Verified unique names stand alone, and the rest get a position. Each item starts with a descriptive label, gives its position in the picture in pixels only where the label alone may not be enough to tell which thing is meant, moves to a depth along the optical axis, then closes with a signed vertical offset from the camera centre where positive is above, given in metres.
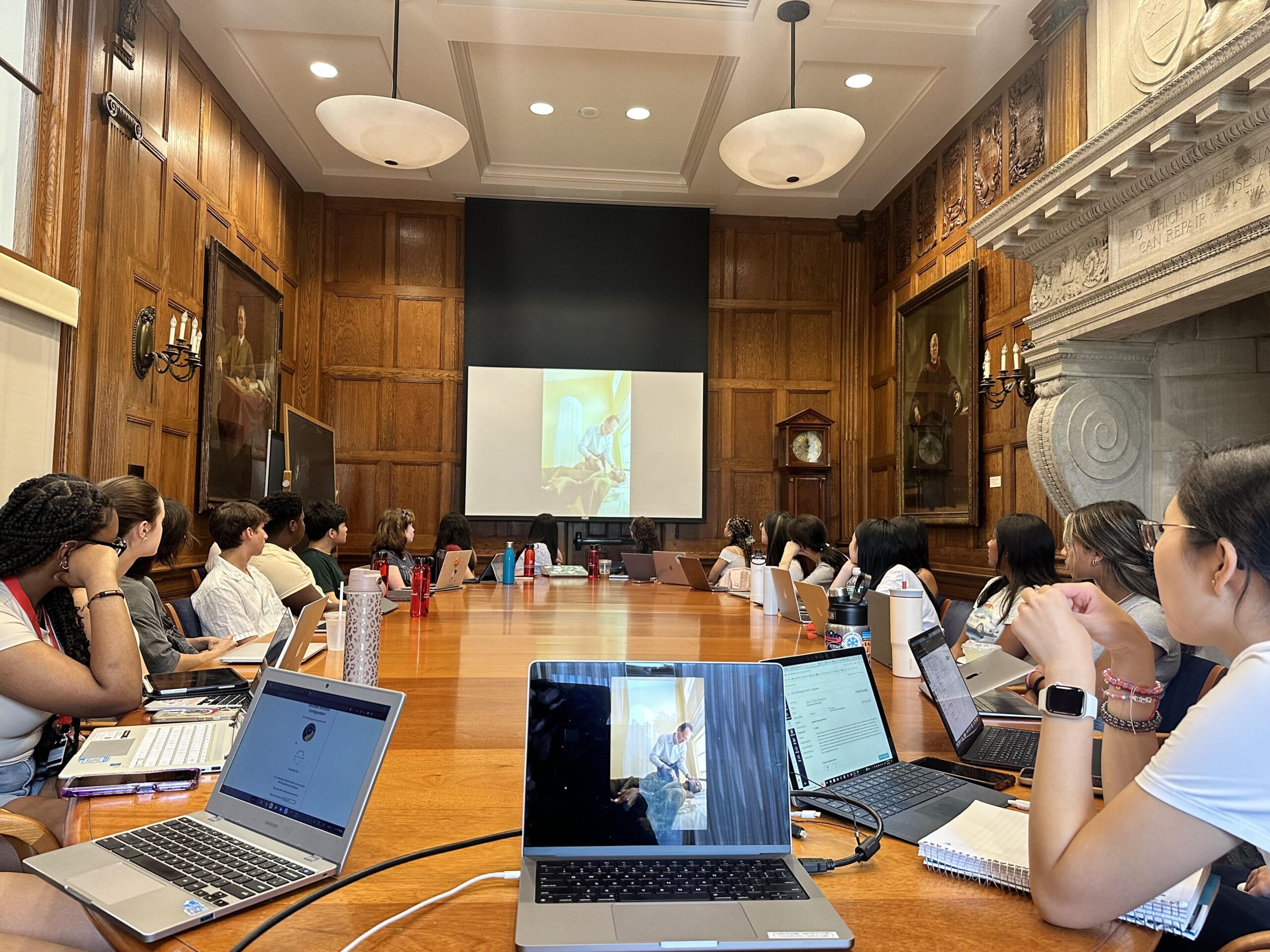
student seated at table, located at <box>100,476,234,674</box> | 2.30 -0.18
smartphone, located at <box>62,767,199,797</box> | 1.25 -0.41
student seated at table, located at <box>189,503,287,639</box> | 3.25 -0.33
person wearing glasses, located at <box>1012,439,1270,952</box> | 0.85 -0.23
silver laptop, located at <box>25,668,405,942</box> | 0.91 -0.40
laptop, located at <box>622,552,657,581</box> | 6.27 -0.42
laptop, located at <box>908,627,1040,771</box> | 1.45 -0.36
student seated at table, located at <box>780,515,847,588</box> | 5.01 -0.19
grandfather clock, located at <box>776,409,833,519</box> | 8.06 +0.45
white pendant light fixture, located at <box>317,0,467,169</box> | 4.88 +2.18
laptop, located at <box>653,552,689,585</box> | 5.70 -0.40
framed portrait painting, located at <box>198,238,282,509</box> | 5.85 +0.92
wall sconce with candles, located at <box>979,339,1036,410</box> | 5.40 +0.85
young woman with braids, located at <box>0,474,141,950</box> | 1.63 -0.26
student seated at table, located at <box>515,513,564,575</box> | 6.61 -0.27
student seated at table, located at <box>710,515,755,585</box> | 5.75 -0.27
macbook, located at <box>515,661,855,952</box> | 0.90 -0.33
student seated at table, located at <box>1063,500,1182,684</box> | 2.35 -0.12
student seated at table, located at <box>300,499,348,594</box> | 4.80 -0.20
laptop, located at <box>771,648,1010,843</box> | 1.22 -0.37
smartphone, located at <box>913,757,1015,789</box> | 1.31 -0.40
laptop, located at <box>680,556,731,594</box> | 5.20 -0.40
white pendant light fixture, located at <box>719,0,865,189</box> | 4.93 +2.16
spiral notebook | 0.87 -0.39
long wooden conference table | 0.87 -0.42
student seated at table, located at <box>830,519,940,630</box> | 3.52 -0.15
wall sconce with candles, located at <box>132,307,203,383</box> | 4.94 +0.89
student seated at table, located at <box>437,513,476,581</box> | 5.90 -0.19
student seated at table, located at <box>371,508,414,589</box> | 5.27 -0.21
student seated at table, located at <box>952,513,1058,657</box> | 3.02 -0.16
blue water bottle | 5.25 -0.36
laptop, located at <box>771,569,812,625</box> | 3.33 -0.35
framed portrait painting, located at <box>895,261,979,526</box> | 6.22 +0.87
